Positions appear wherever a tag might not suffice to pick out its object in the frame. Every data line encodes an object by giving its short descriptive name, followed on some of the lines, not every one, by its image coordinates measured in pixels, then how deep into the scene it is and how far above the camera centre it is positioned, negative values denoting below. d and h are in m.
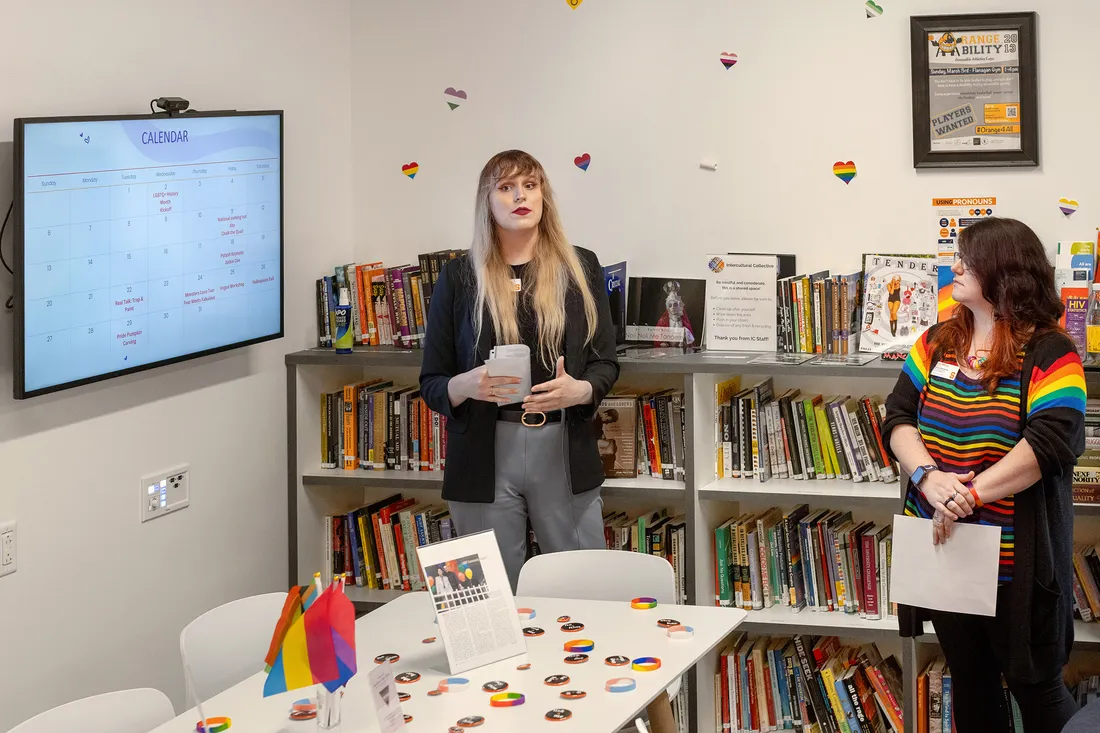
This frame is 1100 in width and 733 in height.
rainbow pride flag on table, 1.90 -0.44
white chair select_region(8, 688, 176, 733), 2.08 -0.61
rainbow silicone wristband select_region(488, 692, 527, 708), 2.20 -0.61
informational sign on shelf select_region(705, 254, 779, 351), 3.84 +0.22
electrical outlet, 2.84 -0.41
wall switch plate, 3.35 -0.33
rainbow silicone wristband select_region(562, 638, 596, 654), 2.47 -0.57
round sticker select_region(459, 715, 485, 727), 2.12 -0.62
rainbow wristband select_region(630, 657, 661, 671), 2.36 -0.58
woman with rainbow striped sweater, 2.72 -0.20
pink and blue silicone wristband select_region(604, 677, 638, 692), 2.26 -0.60
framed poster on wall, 3.66 +0.86
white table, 2.15 -0.59
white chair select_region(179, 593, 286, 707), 2.57 -0.59
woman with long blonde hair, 3.41 +0.02
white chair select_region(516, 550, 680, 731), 2.98 -0.52
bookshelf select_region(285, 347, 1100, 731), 3.62 -0.37
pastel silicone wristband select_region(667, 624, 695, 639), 2.51 -0.55
